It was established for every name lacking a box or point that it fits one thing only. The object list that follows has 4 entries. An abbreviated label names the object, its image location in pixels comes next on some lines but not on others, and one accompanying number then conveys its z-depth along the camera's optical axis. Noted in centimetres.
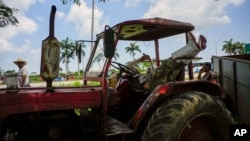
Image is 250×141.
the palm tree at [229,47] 8642
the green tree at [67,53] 8425
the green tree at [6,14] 1059
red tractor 376
